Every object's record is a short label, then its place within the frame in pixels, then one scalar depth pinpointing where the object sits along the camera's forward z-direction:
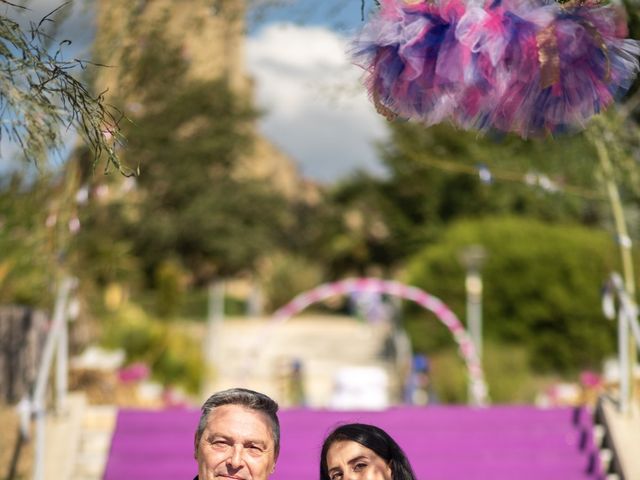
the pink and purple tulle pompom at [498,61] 3.42
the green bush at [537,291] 23.67
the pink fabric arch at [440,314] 16.36
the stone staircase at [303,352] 24.45
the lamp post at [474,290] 19.55
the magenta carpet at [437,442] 7.41
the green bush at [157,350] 18.72
